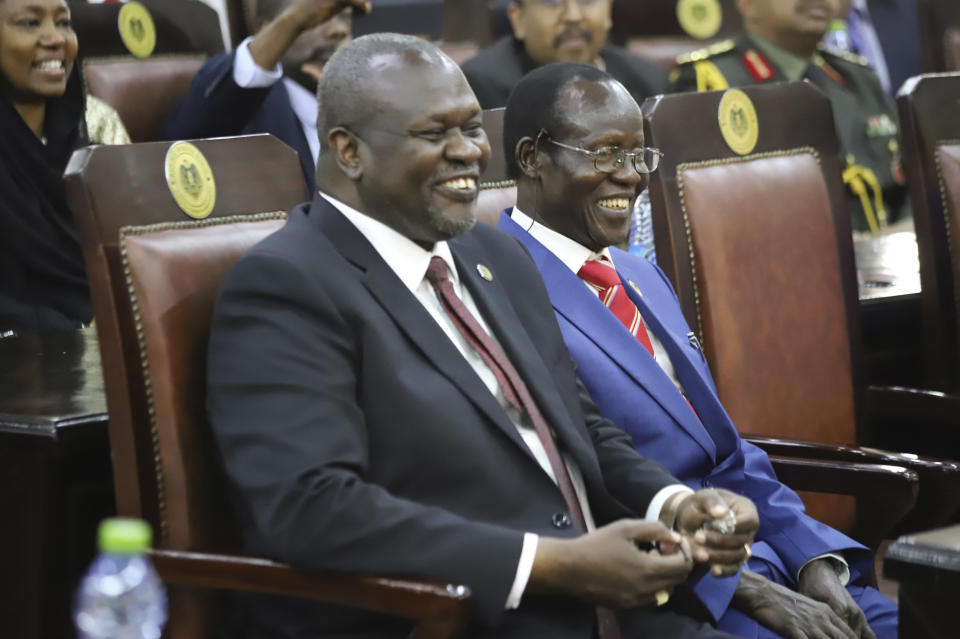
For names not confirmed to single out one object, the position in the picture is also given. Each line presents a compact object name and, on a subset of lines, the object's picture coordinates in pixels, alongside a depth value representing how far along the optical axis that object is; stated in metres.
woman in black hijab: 5.34
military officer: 7.78
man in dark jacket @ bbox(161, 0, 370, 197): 6.14
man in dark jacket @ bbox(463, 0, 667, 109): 7.75
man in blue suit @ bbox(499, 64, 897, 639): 3.64
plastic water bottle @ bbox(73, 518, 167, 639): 1.91
